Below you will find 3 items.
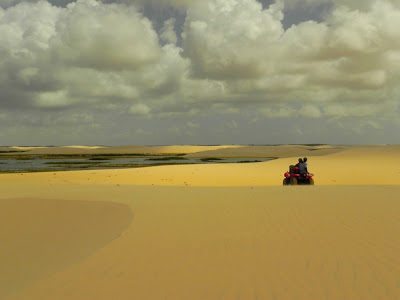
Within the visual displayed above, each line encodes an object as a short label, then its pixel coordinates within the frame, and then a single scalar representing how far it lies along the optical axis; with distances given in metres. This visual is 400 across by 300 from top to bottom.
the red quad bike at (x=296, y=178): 17.38
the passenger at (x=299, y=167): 16.89
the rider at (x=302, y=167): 16.97
